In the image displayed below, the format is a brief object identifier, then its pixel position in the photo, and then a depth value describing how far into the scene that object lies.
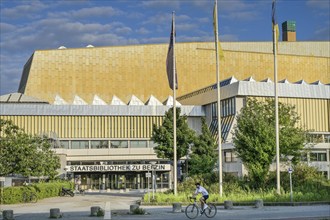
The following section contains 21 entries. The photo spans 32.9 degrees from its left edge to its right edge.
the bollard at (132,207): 28.31
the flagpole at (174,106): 39.09
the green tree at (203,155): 56.22
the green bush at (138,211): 28.08
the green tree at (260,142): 40.78
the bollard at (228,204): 30.61
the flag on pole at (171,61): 39.44
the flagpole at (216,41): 37.72
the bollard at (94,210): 27.70
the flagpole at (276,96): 35.83
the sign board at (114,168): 75.69
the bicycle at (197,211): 26.19
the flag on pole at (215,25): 37.81
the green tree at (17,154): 42.19
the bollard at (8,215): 26.75
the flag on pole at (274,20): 37.28
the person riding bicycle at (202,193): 26.43
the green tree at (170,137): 52.78
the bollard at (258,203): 30.67
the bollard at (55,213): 26.93
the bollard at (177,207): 29.26
